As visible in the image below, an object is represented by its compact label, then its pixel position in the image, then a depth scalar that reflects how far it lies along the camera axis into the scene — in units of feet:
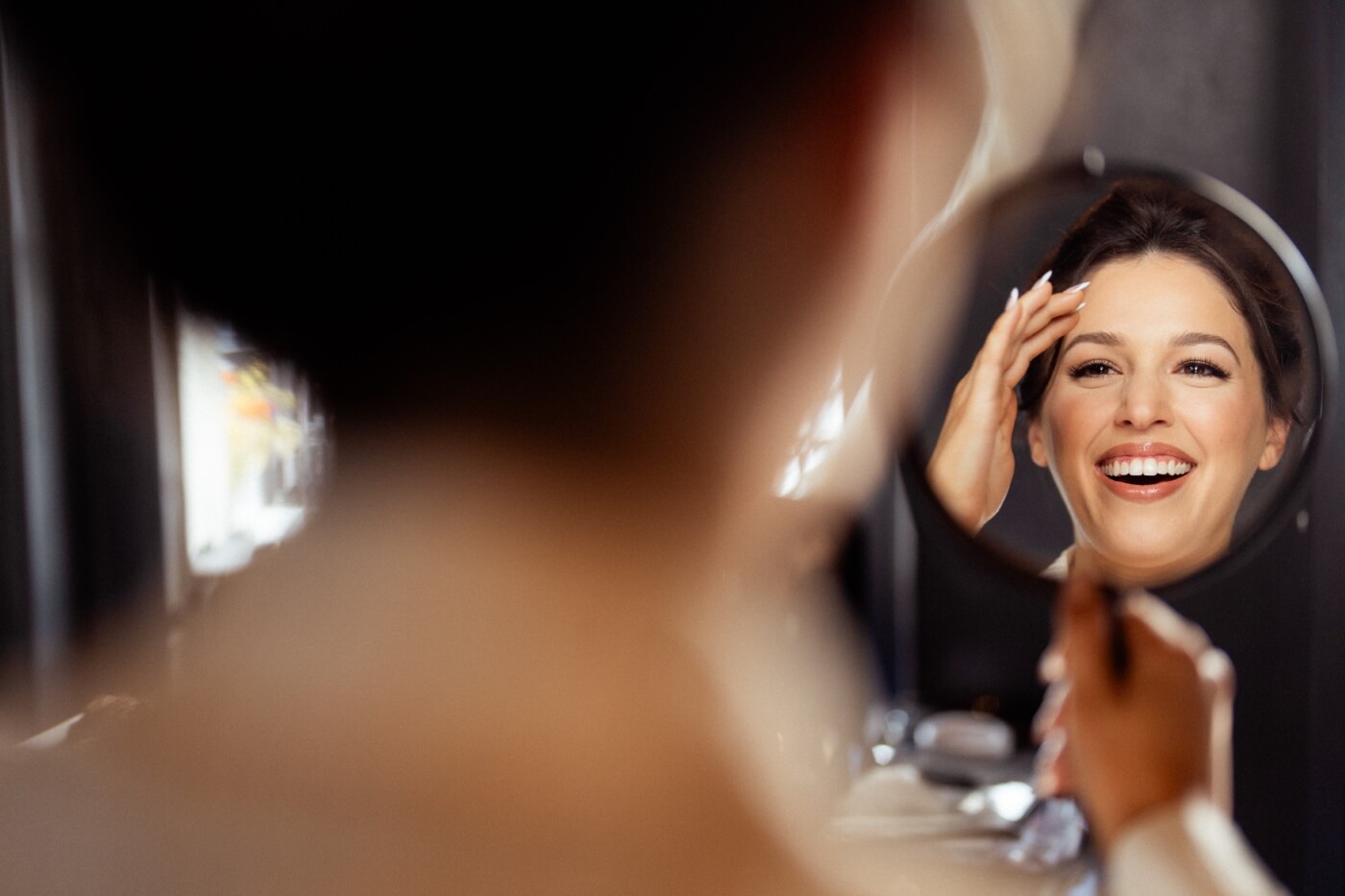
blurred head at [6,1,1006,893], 1.88
